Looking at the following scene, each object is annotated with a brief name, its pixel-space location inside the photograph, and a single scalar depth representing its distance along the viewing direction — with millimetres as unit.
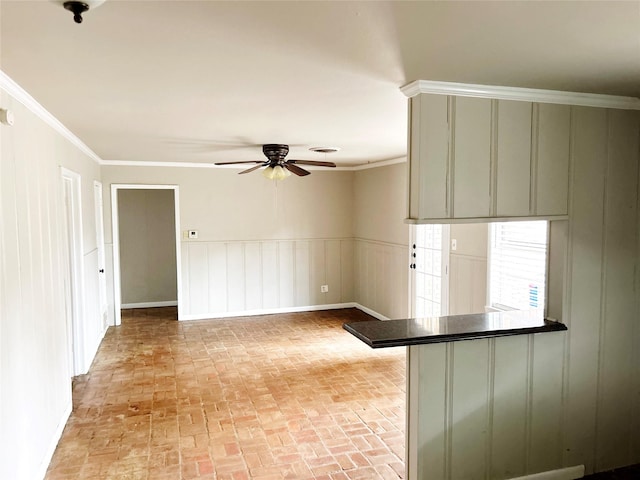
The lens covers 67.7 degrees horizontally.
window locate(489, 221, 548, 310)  3986
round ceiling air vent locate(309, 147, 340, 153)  5363
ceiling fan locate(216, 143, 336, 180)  4891
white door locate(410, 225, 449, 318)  5332
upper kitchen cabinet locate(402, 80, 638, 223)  2535
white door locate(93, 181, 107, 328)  6262
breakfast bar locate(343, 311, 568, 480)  2639
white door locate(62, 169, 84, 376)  4492
